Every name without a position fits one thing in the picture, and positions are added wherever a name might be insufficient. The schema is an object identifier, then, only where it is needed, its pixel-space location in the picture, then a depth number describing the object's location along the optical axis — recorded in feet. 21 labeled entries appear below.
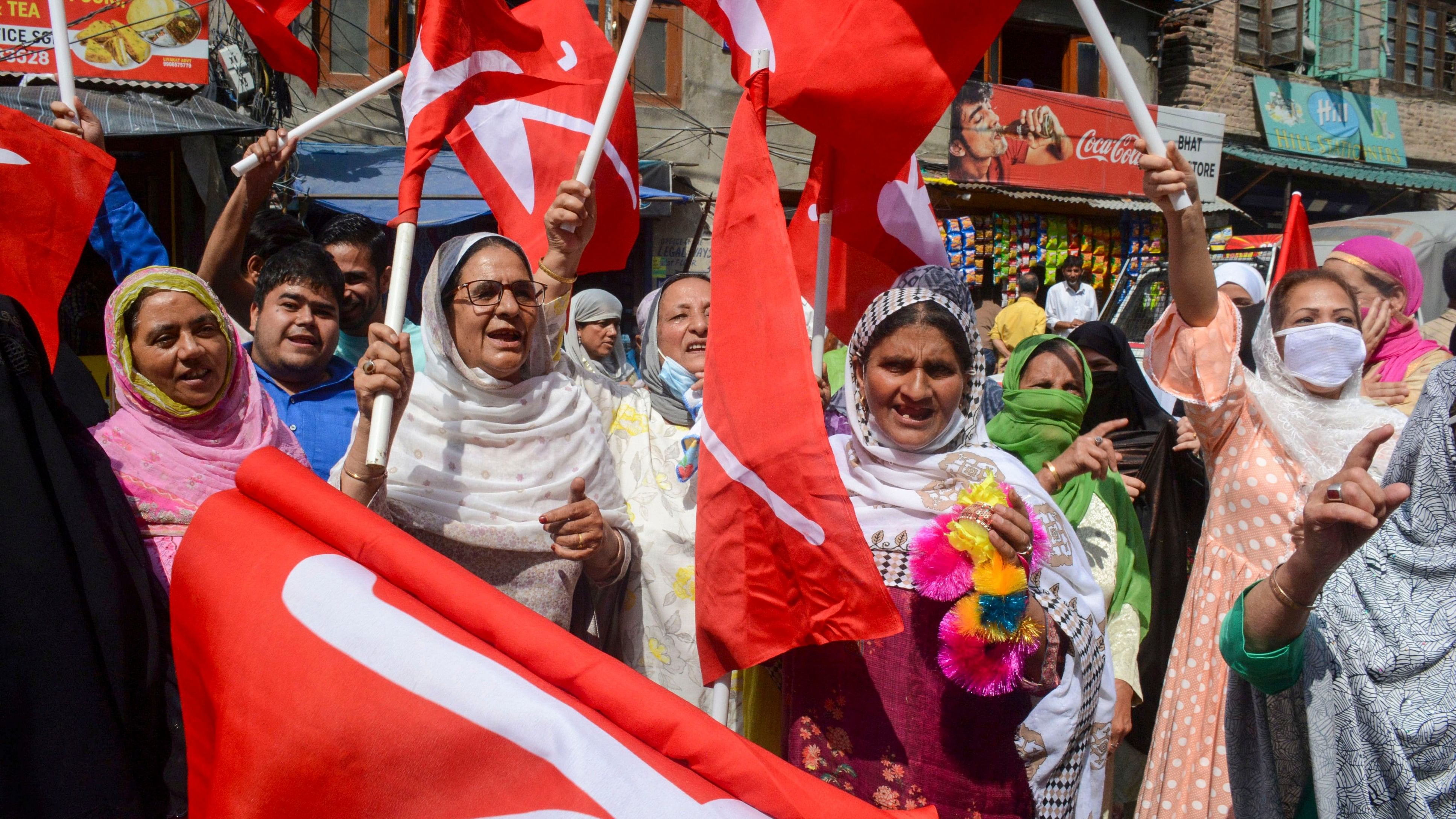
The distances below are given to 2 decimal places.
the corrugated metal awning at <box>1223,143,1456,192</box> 48.67
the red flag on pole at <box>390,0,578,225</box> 8.16
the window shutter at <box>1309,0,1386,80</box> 53.62
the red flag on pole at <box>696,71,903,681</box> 6.31
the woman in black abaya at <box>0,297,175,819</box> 5.41
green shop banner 51.85
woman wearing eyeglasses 7.08
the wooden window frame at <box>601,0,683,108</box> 37.78
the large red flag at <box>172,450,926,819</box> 4.23
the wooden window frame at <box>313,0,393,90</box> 33.35
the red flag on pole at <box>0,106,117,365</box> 8.35
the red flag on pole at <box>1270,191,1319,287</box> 11.00
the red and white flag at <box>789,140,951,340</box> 9.29
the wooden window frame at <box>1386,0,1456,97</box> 57.26
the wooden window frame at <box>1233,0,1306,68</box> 51.67
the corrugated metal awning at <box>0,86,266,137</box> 19.15
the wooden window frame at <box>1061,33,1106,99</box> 47.06
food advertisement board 22.24
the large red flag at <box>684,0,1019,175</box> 7.72
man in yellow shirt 26.71
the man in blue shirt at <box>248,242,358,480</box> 9.05
